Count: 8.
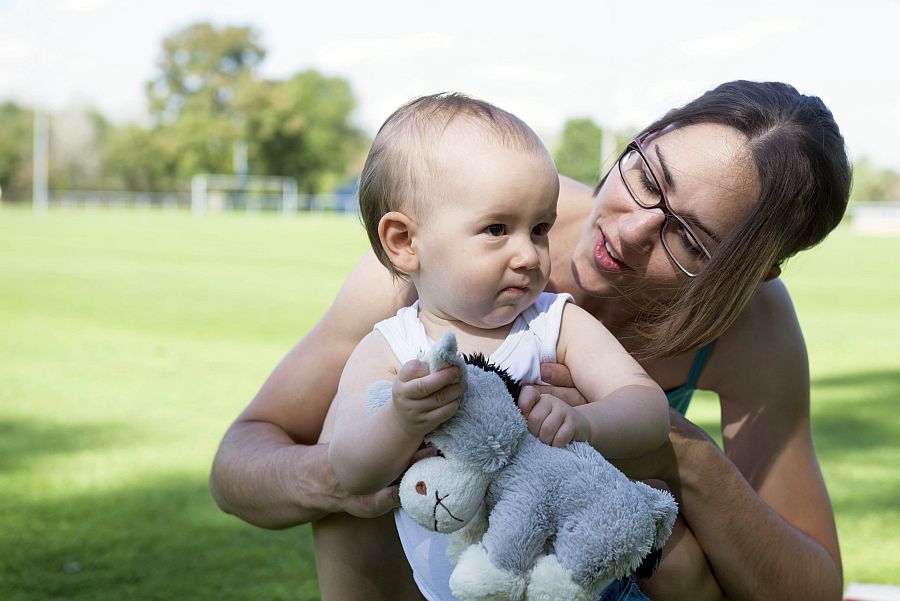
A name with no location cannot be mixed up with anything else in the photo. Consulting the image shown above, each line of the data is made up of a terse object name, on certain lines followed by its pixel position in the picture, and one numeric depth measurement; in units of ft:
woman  7.97
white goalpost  209.56
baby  6.28
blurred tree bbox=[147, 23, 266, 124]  235.20
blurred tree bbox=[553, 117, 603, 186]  230.89
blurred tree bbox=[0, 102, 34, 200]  234.58
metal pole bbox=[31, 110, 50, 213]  189.16
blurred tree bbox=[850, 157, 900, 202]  222.07
